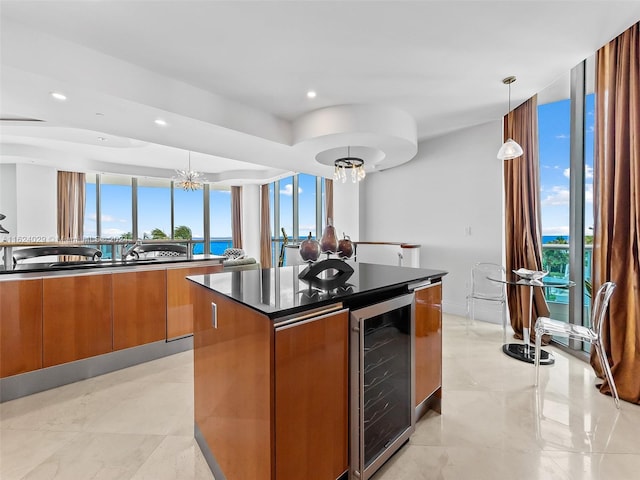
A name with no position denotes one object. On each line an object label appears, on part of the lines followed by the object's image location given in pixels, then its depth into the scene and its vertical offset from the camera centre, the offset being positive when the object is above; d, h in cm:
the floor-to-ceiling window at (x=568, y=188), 283 +51
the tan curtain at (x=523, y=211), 322 +30
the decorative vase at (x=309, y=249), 180 -7
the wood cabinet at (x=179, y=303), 280 -65
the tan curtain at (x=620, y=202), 204 +26
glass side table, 256 -116
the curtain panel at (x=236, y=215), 919 +77
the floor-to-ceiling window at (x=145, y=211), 744 +80
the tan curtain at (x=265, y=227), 879 +33
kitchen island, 100 -57
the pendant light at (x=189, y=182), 645 +131
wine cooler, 124 -73
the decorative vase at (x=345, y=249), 195 -8
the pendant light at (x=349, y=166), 402 +104
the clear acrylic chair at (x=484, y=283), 373 -64
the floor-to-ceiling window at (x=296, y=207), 732 +87
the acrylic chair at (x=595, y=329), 201 -74
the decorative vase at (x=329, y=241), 187 -2
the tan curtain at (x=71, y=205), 693 +88
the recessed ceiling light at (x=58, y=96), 242 +126
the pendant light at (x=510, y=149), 282 +88
